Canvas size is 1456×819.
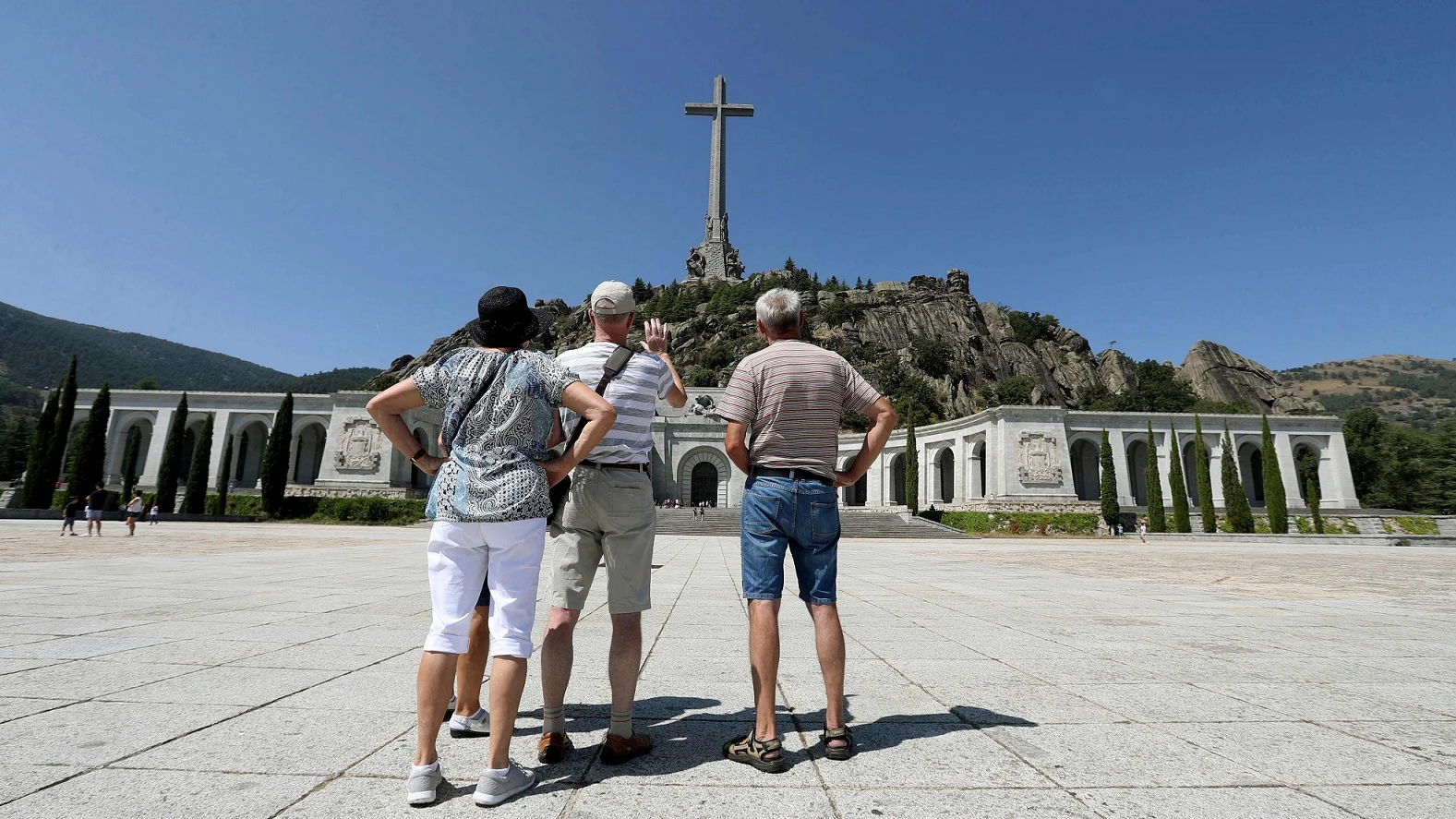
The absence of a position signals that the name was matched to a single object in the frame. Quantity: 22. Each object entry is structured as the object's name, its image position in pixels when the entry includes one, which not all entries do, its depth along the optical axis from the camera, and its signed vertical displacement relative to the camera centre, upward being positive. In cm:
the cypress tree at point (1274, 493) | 3069 +91
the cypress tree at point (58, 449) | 3078 +206
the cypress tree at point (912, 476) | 3581 +165
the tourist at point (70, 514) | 1841 -61
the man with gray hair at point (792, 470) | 289 +16
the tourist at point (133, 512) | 1866 -55
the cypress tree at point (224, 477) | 3350 +97
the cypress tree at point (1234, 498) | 3152 +68
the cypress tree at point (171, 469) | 3253 +125
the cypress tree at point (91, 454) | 3069 +182
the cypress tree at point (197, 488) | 3269 +30
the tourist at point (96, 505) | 1830 -34
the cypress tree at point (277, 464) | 3447 +166
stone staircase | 3008 -104
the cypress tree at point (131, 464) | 3653 +161
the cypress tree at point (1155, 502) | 3192 +38
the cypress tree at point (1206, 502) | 3162 +43
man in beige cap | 275 -17
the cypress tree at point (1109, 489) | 3356 +105
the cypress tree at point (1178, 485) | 3155 +131
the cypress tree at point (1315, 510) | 3198 +15
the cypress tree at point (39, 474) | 3050 +85
